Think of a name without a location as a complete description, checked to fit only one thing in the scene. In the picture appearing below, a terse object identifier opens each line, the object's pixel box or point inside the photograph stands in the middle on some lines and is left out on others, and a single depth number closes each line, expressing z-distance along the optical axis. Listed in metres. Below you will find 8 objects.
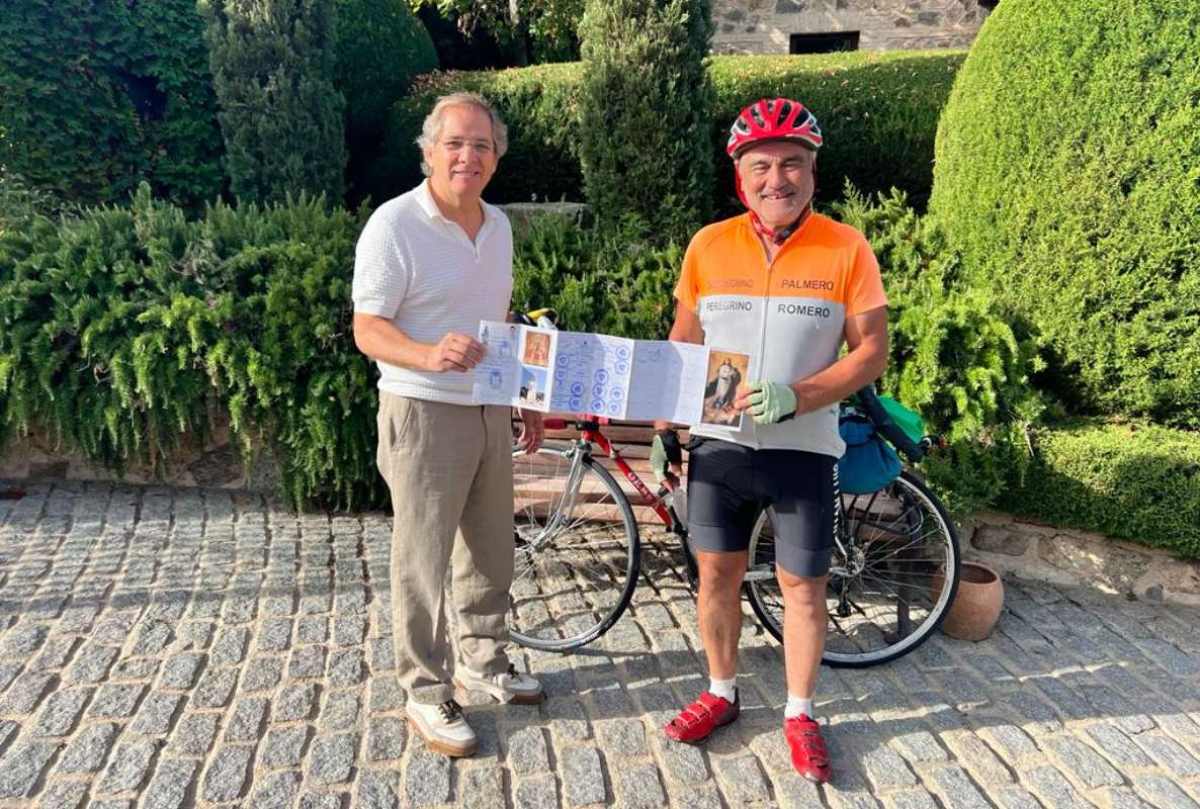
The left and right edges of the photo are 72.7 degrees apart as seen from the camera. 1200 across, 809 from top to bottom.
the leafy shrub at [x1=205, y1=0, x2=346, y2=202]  6.73
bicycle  3.46
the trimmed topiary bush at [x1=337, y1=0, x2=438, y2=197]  8.26
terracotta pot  3.59
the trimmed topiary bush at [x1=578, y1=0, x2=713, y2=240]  5.94
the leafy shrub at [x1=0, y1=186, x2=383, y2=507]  4.60
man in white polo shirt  2.47
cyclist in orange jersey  2.47
